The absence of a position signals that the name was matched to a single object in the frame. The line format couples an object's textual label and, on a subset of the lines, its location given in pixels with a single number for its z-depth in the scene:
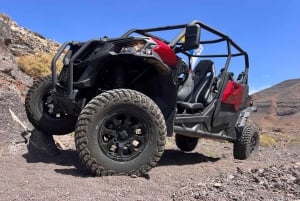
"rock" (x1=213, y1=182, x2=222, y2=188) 2.69
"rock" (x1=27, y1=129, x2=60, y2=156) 3.97
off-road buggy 3.06
